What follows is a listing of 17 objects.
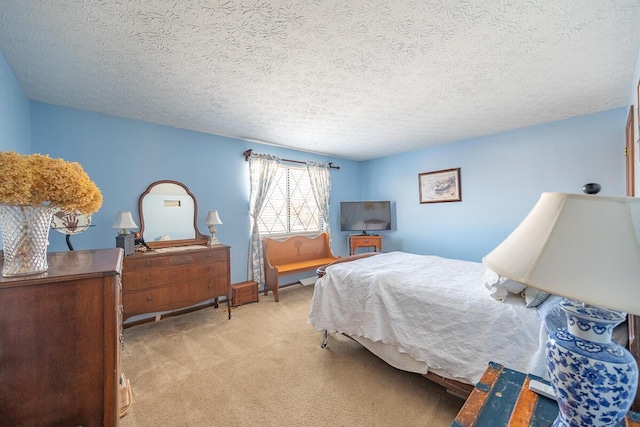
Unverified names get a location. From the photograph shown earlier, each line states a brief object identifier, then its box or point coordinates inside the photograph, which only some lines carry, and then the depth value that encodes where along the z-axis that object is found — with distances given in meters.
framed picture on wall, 4.30
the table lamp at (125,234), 2.66
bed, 1.48
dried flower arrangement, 0.86
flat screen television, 5.10
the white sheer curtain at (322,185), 4.85
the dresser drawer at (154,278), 2.62
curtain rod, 3.92
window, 4.38
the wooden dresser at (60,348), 0.87
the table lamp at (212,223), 3.37
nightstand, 0.84
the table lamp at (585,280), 0.52
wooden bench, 3.91
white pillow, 1.60
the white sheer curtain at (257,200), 4.01
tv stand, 4.98
